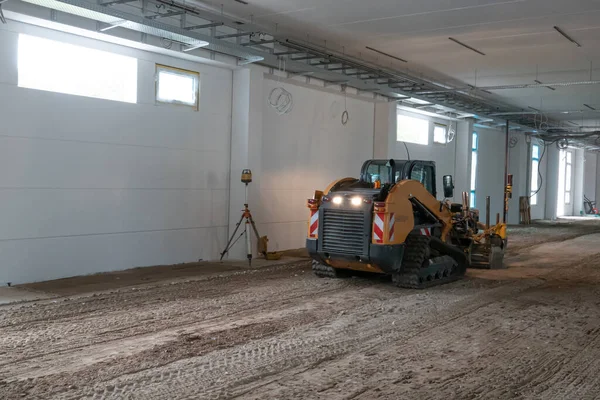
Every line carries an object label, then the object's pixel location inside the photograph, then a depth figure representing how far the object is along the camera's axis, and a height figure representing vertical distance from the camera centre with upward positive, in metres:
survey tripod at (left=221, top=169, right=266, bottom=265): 11.27 -0.84
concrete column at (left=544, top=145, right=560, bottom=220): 28.94 +0.50
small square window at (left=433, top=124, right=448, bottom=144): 19.74 +1.83
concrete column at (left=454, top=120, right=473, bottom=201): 20.73 +1.17
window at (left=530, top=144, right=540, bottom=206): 27.73 +0.96
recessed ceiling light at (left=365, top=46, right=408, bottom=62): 12.48 +2.84
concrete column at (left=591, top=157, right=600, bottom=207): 36.47 +0.78
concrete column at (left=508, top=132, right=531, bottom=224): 25.03 +0.84
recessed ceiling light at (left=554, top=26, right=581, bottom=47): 10.55 +2.83
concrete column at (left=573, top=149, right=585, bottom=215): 33.91 +0.84
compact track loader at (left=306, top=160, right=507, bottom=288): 8.98 -0.59
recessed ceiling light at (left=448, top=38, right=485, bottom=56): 11.60 +2.82
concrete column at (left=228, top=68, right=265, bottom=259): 11.85 +0.86
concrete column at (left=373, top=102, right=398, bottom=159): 16.19 +1.52
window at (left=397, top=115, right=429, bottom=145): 17.95 +1.78
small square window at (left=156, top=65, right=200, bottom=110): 10.67 +1.71
